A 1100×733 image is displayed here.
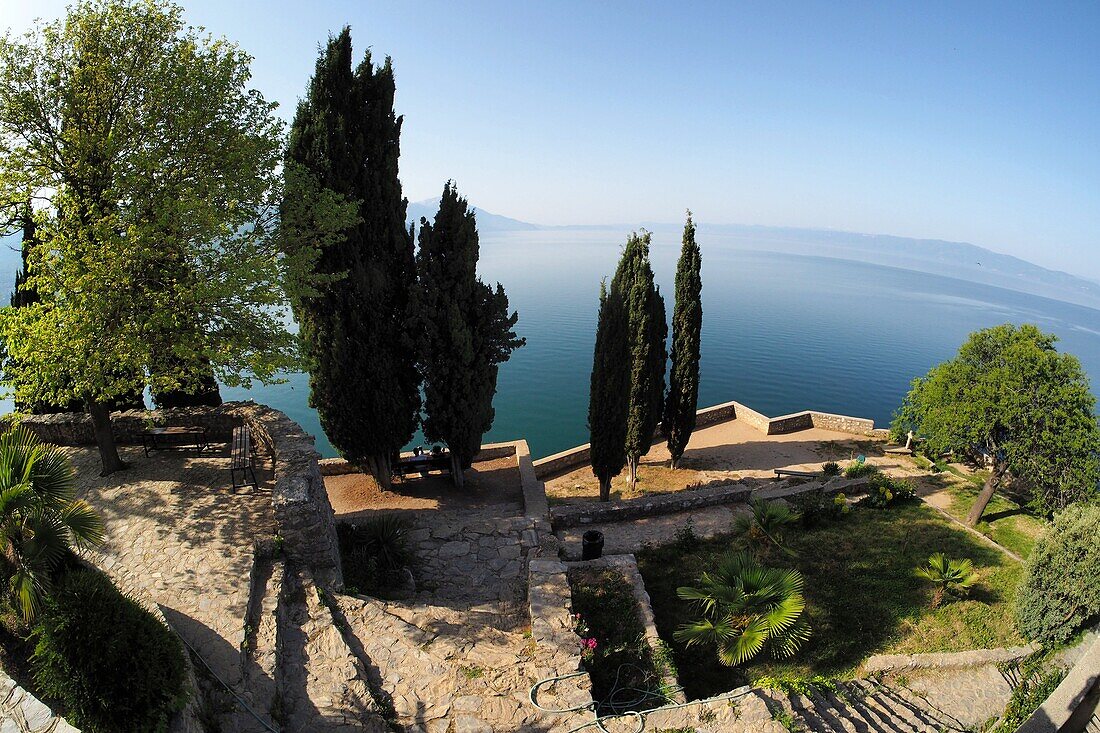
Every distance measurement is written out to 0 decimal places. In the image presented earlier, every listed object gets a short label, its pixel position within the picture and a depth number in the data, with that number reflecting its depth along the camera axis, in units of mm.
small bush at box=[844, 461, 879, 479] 17062
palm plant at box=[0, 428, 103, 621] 5723
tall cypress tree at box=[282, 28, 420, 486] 12453
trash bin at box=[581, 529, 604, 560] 10844
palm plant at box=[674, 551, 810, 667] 7823
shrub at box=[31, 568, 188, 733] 4754
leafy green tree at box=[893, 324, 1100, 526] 12555
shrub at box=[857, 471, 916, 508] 14320
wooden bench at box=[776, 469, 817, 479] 18052
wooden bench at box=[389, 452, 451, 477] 16312
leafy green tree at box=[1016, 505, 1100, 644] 8484
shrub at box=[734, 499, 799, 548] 11820
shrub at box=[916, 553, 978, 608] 9961
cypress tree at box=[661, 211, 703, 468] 19875
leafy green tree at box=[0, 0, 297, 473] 9312
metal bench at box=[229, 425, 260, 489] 10695
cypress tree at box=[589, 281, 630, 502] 16312
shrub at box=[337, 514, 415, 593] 9773
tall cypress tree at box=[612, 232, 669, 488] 17062
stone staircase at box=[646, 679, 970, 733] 6578
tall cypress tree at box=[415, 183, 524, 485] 14281
